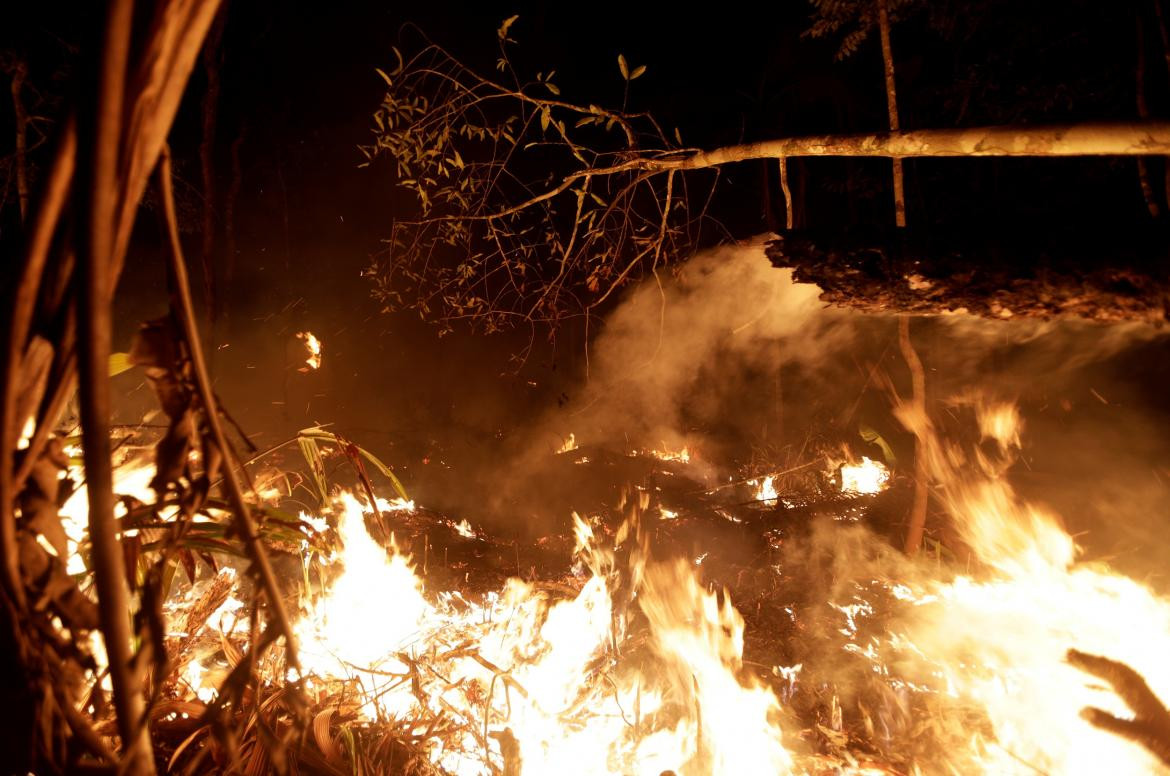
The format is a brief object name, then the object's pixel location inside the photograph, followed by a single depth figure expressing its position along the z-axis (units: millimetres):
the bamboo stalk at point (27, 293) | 771
